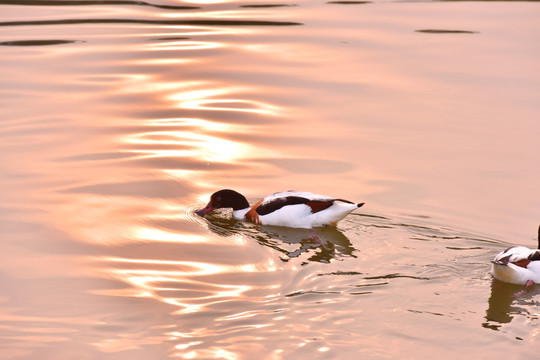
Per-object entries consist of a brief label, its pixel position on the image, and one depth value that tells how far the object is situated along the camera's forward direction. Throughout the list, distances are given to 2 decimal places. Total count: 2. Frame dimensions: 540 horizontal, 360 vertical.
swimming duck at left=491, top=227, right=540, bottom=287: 18.86
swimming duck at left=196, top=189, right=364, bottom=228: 22.41
